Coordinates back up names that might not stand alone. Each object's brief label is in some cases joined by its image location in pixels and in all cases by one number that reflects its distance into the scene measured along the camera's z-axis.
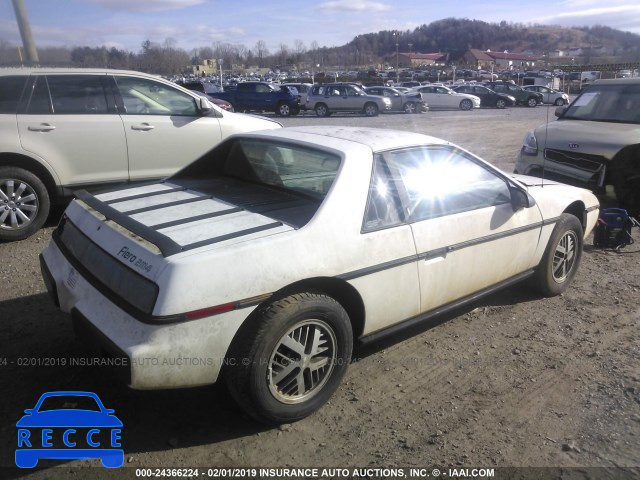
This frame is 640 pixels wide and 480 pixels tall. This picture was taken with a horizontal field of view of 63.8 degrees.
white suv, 5.54
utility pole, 9.37
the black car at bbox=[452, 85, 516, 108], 31.42
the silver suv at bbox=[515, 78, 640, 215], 6.45
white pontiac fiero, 2.40
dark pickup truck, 25.12
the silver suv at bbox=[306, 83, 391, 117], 25.45
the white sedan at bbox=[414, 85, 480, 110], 30.08
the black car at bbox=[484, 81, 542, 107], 32.62
